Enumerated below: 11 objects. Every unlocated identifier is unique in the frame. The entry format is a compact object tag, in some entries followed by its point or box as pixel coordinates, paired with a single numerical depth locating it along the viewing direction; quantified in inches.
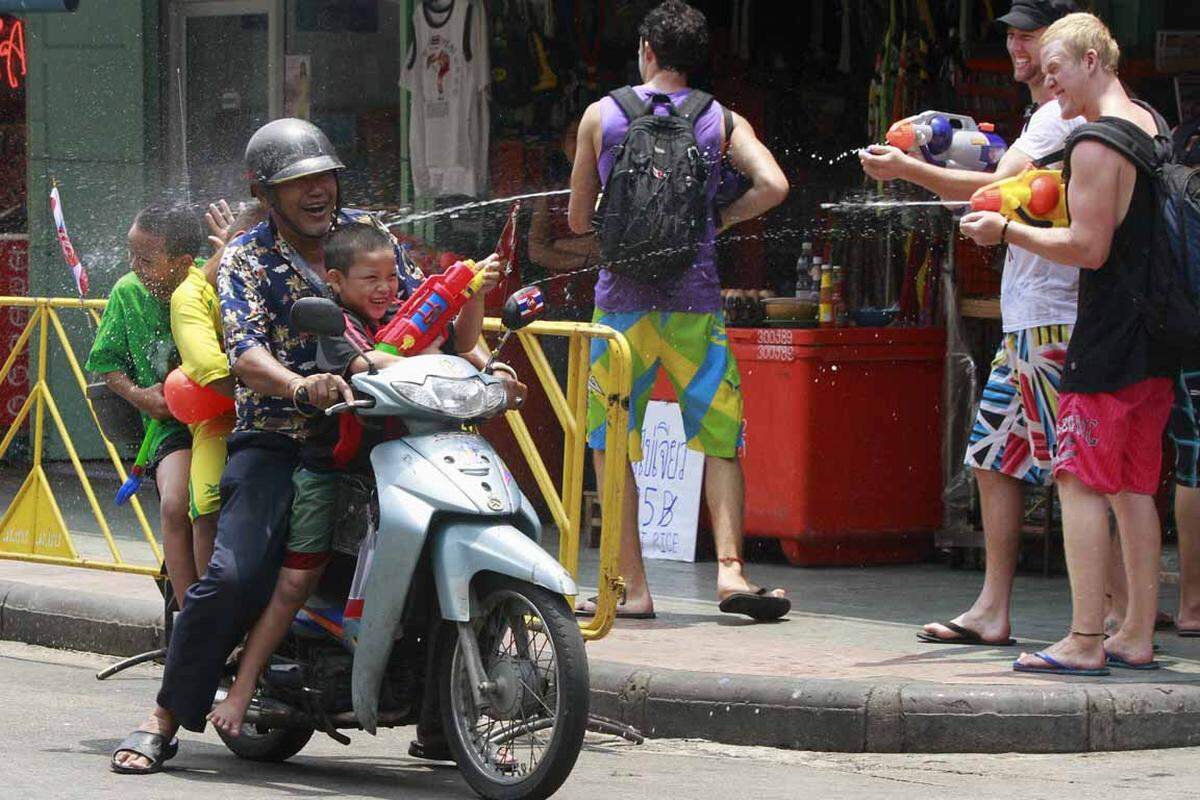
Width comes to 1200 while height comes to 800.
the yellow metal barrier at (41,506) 735.7
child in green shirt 557.0
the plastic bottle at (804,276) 776.3
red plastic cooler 749.9
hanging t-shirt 905.5
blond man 543.8
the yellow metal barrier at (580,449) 567.5
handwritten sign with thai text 763.4
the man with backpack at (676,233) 631.8
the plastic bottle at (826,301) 754.8
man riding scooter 479.8
